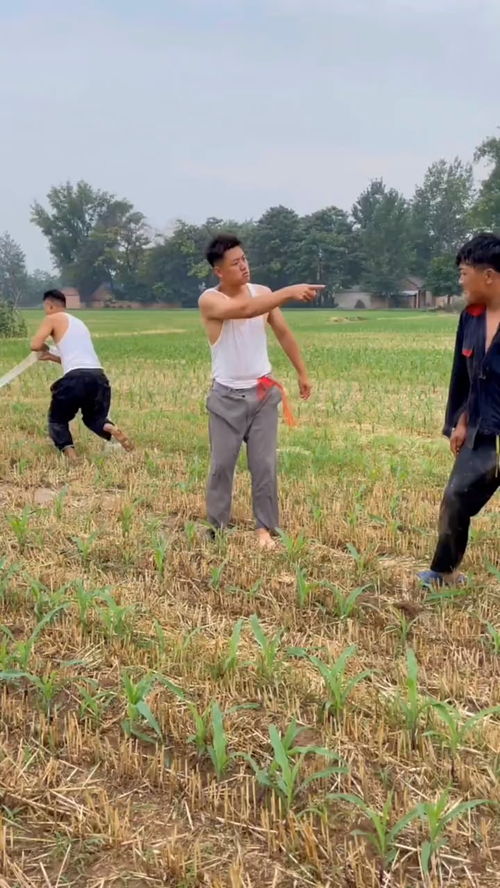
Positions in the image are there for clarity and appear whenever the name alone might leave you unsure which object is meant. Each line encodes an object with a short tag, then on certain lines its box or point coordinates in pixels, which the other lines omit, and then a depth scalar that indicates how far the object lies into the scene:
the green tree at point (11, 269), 99.11
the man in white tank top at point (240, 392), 3.98
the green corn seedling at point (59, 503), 4.70
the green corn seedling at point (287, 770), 2.04
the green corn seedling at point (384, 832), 1.85
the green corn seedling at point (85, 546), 3.95
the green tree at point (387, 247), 73.62
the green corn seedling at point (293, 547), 3.90
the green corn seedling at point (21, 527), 4.19
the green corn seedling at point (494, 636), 2.87
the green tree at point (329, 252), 69.81
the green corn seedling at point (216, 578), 3.56
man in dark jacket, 3.21
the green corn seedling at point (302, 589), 3.35
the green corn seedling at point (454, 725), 2.22
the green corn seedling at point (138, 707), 2.34
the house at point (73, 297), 83.44
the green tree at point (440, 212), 84.75
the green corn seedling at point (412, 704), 2.34
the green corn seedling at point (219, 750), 2.16
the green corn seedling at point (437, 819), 1.83
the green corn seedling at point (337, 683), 2.45
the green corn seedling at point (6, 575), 3.42
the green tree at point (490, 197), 64.44
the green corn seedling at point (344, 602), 3.19
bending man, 6.35
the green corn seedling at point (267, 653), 2.67
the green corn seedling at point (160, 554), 3.76
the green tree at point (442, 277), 65.75
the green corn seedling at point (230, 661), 2.69
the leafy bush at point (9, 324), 24.66
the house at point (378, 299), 74.94
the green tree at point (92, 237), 79.94
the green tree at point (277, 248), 70.00
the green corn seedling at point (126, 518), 4.38
